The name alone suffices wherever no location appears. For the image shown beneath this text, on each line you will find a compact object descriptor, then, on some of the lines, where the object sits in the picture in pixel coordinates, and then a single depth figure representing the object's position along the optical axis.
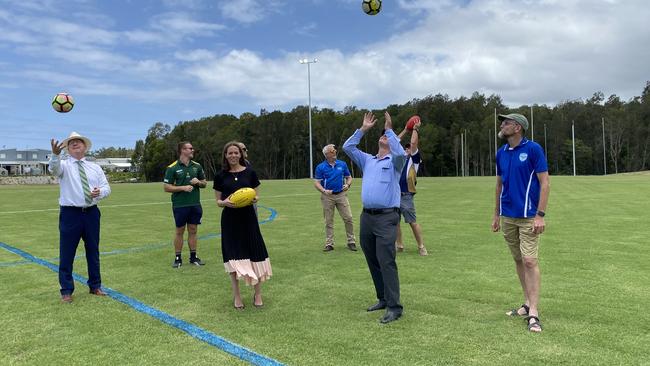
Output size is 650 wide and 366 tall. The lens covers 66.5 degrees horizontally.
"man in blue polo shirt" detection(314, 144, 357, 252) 10.22
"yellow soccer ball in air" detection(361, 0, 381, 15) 12.86
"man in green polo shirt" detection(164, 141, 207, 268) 8.50
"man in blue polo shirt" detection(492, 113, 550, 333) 5.06
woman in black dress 6.11
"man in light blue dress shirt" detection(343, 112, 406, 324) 5.62
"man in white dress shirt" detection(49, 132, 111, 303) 6.64
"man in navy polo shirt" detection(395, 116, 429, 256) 9.02
